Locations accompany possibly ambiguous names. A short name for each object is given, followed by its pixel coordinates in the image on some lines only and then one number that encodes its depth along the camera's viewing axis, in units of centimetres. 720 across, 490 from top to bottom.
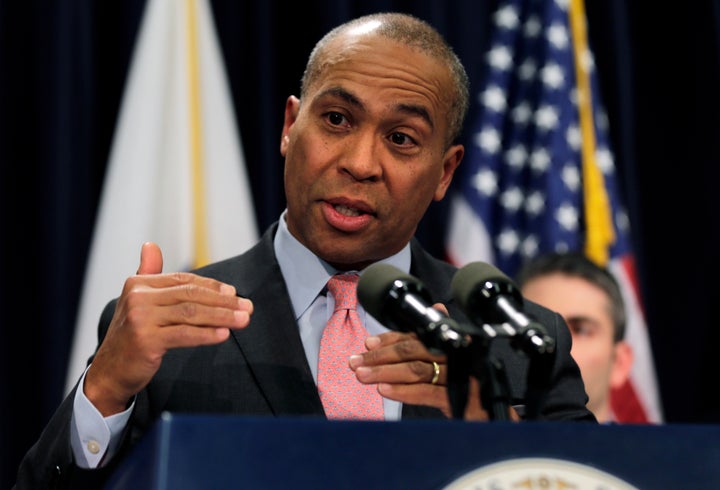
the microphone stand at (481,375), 272
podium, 263
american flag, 388
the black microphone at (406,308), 271
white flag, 364
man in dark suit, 281
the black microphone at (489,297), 275
